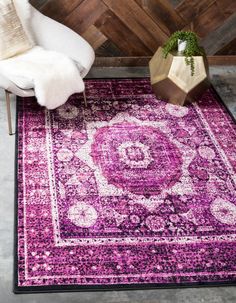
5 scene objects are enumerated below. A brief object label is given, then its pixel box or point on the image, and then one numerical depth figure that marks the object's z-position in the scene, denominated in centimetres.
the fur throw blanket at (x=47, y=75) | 311
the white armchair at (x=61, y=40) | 339
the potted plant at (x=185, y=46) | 354
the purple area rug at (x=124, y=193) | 246
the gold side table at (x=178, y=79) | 357
